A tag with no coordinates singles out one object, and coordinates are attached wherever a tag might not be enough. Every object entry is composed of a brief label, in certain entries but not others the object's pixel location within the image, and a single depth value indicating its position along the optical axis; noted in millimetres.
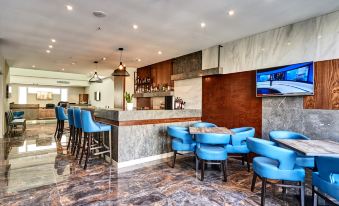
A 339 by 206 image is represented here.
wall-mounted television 3705
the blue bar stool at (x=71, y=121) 5157
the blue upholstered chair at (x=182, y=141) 4117
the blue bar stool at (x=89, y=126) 4020
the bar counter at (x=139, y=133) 4172
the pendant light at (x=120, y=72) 6114
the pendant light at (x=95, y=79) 8062
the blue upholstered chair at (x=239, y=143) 3939
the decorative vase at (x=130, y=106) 4662
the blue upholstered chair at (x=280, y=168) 2494
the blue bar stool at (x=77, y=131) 4512
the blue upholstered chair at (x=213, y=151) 3461
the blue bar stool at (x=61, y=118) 6713
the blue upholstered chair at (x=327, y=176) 2068
